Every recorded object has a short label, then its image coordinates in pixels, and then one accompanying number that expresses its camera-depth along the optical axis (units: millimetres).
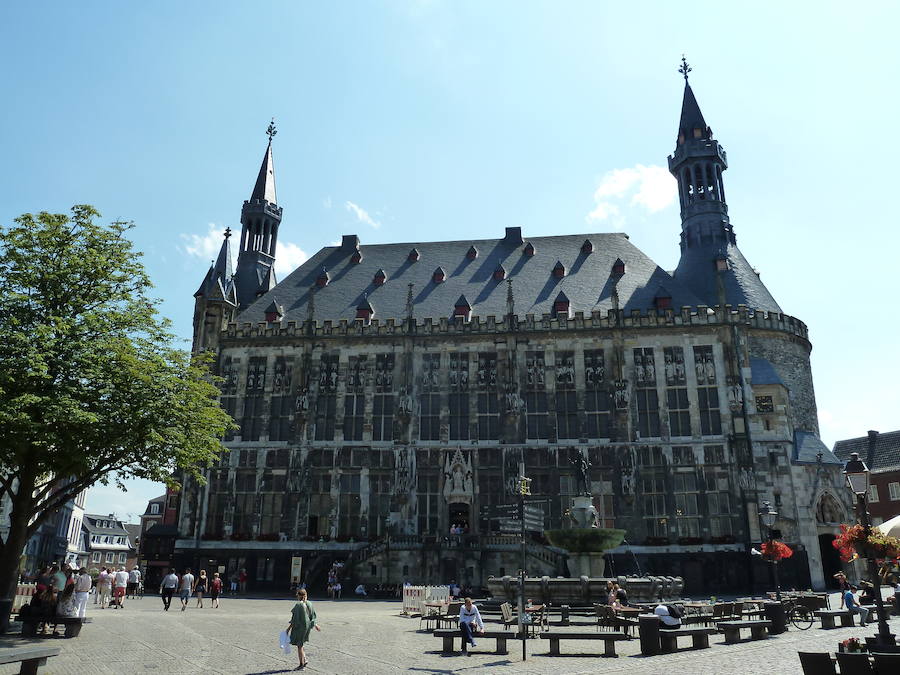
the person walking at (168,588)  24984
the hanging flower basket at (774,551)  22641
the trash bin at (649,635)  14383
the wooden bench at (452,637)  14719
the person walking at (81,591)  16703
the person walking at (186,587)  25678
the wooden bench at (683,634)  14323
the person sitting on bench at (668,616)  15016
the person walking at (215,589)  26672
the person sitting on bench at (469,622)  14891
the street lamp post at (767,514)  23602
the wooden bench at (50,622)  16155
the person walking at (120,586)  24703
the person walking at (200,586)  26172
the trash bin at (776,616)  17719
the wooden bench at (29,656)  10119
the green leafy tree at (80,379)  16500
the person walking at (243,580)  36250
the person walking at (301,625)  12656
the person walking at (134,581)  31866
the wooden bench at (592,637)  14203
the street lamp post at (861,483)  13336
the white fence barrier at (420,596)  23312
